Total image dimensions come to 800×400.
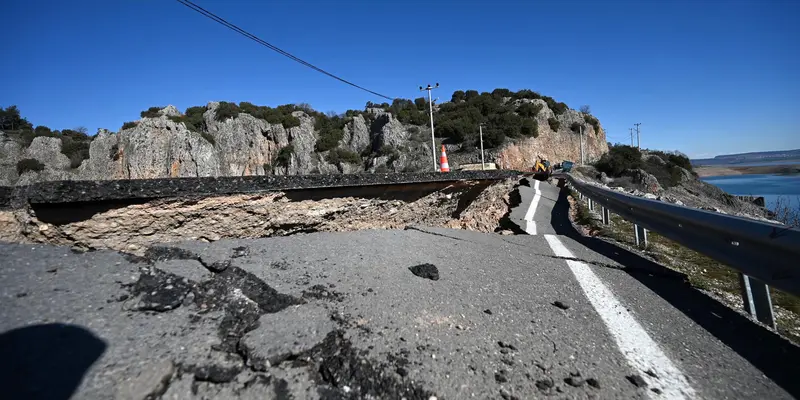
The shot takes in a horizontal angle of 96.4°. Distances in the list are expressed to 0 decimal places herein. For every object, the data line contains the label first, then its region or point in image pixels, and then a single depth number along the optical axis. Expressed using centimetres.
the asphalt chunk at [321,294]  229
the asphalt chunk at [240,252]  266
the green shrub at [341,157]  4906
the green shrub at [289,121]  5072
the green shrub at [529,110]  6228
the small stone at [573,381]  169
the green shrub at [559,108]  6888
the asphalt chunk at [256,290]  207
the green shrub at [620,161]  4404
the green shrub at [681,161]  5078
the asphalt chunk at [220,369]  142
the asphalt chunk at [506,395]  156
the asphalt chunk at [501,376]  167
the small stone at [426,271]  297
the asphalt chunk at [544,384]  165
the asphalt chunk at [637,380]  175
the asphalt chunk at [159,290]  183
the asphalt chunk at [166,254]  234
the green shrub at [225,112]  4656
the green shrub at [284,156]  4775
